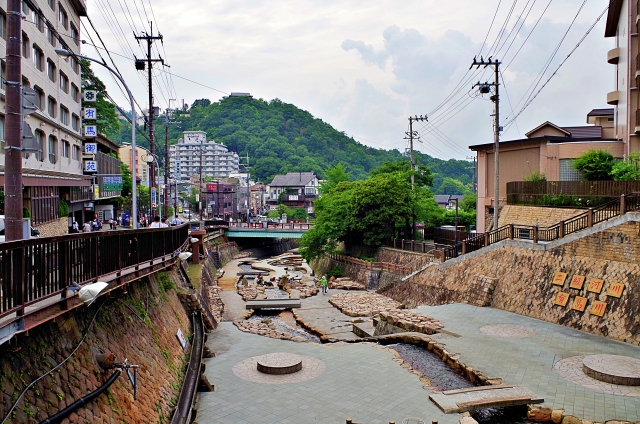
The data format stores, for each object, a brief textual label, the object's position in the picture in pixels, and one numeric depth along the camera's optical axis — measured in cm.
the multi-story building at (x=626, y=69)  2691
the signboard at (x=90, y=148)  3659
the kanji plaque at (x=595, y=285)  1836
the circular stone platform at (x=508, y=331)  1817
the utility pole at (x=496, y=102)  2725
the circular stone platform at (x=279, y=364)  1468
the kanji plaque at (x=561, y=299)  1956
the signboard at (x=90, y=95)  3459
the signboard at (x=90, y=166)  3690
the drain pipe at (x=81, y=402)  684
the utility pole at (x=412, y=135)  5109
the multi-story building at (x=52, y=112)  2452
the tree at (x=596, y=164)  2594
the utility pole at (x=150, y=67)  2717
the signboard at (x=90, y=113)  3497
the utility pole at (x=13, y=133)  830
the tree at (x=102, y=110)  4479
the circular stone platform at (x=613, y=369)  1300
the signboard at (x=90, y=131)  3428
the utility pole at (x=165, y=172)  3250
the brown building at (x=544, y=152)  3045
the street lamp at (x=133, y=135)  1779
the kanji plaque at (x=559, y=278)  2011
